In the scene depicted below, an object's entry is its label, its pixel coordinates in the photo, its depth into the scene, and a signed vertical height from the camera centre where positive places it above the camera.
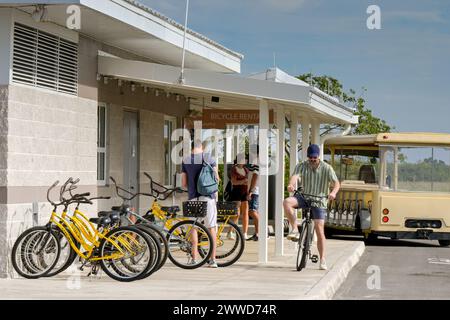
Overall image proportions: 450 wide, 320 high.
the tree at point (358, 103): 49.94 +4.28
